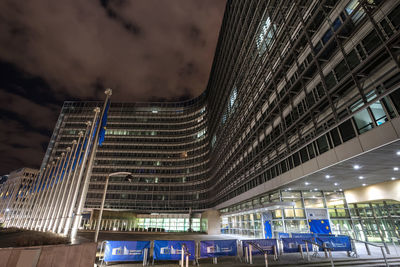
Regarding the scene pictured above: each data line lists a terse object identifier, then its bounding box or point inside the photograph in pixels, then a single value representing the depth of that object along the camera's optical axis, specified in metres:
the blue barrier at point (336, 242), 14.81
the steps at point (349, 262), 12.82
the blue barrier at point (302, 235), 16.48
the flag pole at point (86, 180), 18.43
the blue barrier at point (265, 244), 13.90
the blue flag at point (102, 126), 23.31
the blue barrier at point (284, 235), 17.80
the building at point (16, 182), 120.41
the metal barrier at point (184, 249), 12.00
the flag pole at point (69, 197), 25.47
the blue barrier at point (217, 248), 13.38
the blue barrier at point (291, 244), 14.97
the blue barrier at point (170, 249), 13.02
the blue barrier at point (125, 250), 12.41
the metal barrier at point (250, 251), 13.13
